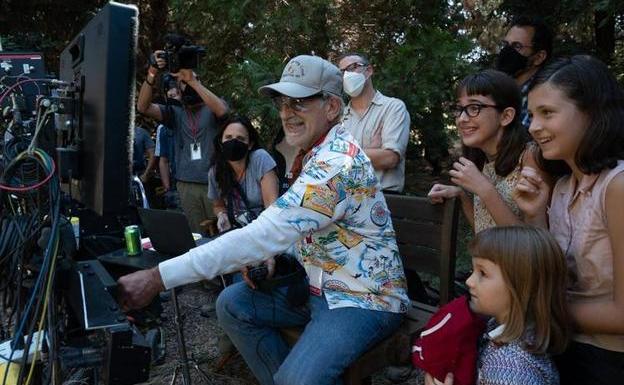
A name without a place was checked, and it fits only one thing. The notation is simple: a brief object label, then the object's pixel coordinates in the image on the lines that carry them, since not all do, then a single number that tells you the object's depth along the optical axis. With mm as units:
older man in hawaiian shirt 1880
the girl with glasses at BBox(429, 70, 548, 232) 2135
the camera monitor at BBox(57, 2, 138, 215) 1487
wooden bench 2176
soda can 2369
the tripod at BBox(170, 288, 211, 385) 2742
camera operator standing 4133
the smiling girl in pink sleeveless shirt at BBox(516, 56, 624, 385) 1530
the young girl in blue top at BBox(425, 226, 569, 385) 1608
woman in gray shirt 3619
